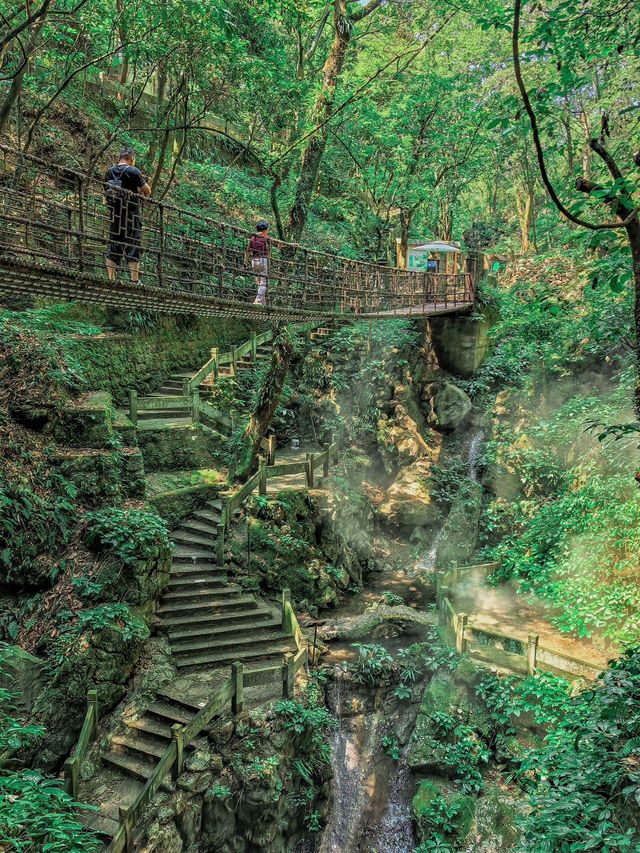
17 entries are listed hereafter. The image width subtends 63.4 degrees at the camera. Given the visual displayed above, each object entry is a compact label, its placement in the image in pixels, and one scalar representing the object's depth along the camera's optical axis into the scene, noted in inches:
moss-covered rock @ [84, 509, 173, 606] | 329.1
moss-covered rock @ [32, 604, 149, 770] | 270.5
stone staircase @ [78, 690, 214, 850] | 246.2
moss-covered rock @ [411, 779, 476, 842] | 281.3
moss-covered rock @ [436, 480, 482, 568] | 508.1
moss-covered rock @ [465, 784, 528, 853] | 272.4
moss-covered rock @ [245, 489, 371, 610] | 427.5
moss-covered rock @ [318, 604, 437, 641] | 410.0
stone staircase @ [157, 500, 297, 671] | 346.6
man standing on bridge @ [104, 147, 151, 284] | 274.2
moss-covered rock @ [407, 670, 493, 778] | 312.8
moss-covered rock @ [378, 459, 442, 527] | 556.1
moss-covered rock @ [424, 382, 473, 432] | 636.7
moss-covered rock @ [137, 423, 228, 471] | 477.7
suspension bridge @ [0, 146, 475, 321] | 219.6
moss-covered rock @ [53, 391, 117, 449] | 375.9
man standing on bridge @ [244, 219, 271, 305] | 407.8
